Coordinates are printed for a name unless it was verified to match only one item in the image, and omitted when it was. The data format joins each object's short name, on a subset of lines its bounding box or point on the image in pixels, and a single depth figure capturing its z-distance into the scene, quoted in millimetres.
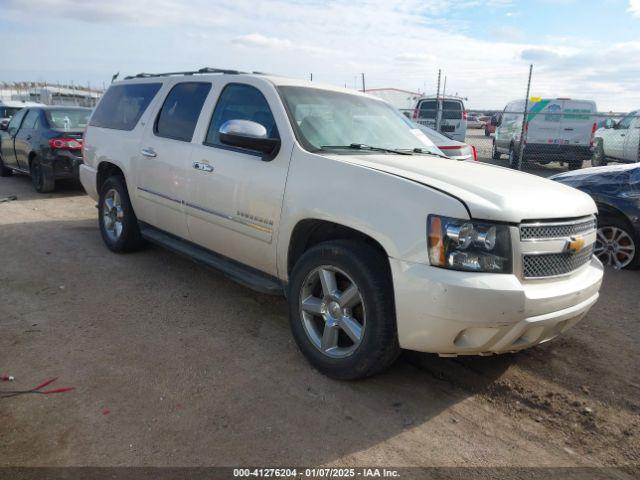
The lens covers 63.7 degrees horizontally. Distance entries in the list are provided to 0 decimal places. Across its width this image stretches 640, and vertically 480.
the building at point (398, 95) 25577
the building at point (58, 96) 26344
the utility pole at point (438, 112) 12865
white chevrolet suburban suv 2711
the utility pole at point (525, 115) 10807
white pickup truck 12438
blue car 5539
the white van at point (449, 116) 16903
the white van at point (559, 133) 14148
